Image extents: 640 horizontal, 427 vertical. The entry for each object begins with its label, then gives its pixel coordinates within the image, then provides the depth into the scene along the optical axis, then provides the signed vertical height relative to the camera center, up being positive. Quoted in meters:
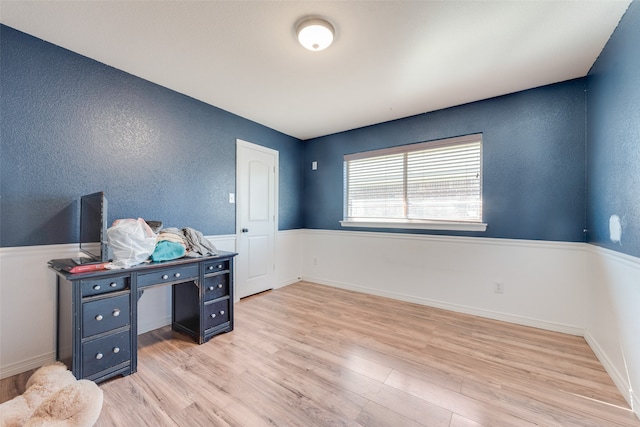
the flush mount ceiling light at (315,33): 1.73 +1.25
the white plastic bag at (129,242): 1.88 -0.21
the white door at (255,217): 3.47 -0.04
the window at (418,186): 3.03 +0.37
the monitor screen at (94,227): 1.75 -0.09
